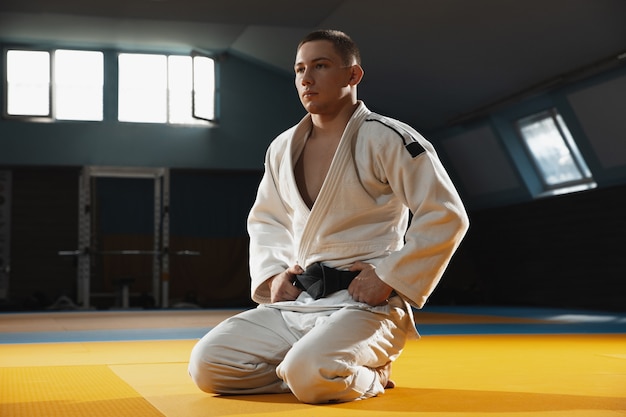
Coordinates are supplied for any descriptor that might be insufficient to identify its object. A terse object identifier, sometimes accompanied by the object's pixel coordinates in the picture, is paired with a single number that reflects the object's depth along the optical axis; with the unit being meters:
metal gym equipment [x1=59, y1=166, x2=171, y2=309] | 12.40
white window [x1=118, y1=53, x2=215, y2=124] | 13.00
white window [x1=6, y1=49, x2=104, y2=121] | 12.65
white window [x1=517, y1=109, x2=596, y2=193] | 11.01
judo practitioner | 2.72
